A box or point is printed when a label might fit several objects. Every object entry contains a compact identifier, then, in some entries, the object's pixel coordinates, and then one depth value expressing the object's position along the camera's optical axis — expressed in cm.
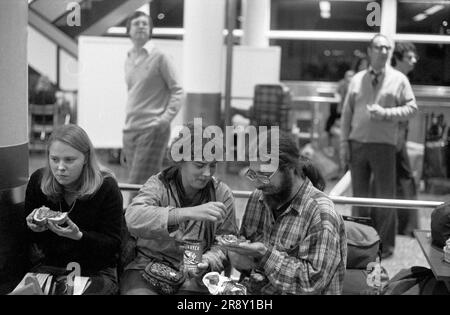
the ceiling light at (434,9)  460
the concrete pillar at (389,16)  577
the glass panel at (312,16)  709
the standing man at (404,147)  473
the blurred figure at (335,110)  801
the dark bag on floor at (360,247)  288
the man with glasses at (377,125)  432
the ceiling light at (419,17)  561
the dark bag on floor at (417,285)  264
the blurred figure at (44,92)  729
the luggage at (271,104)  721
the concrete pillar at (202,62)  593
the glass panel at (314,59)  1010
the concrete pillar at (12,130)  273
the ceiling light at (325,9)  834
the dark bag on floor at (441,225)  270
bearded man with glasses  232
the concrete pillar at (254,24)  913
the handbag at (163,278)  256
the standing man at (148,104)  416
